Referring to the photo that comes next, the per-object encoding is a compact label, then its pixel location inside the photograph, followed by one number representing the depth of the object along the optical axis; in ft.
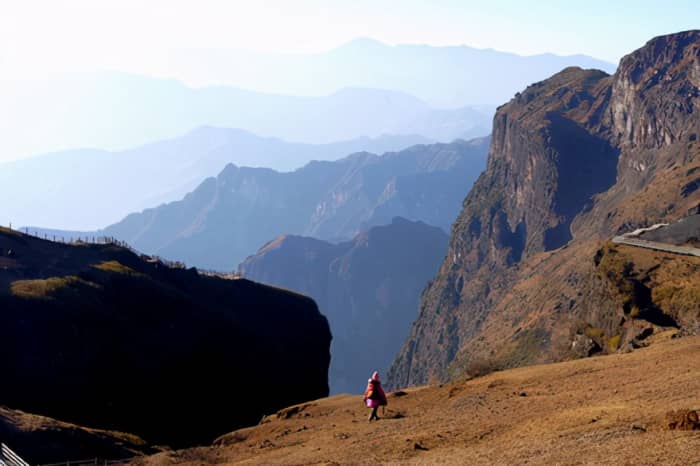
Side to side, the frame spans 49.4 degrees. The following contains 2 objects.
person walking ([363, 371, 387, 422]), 99.96
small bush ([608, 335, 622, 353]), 155.49
